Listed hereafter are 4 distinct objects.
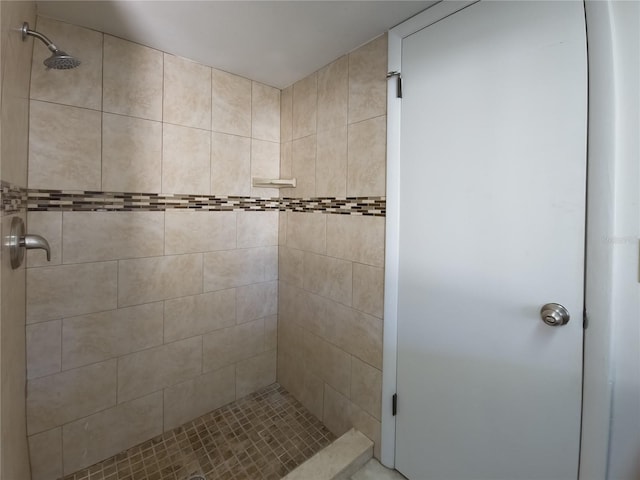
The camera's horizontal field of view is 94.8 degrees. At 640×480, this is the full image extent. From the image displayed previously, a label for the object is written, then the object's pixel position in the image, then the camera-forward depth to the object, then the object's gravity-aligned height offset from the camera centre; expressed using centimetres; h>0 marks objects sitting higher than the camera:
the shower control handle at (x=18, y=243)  89 -5
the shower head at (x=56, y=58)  93 +61
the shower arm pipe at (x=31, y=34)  92 +61
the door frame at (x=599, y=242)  82 -1
